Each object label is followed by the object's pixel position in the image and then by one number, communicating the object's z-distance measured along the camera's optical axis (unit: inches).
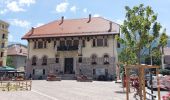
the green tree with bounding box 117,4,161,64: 348.6
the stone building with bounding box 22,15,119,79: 830.3
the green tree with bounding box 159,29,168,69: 346.3
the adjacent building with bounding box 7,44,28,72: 1307.0
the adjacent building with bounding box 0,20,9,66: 1223.0
